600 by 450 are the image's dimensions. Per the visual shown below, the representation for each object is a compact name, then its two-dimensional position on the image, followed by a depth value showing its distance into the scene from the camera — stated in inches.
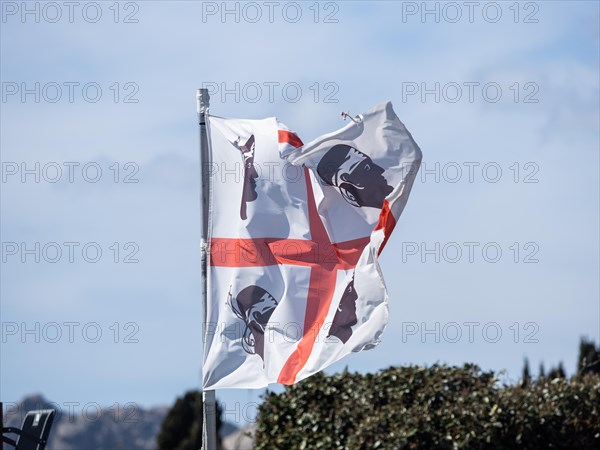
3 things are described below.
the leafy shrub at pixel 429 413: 1070.4
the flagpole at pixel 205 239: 723.4
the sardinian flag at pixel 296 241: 746.8
